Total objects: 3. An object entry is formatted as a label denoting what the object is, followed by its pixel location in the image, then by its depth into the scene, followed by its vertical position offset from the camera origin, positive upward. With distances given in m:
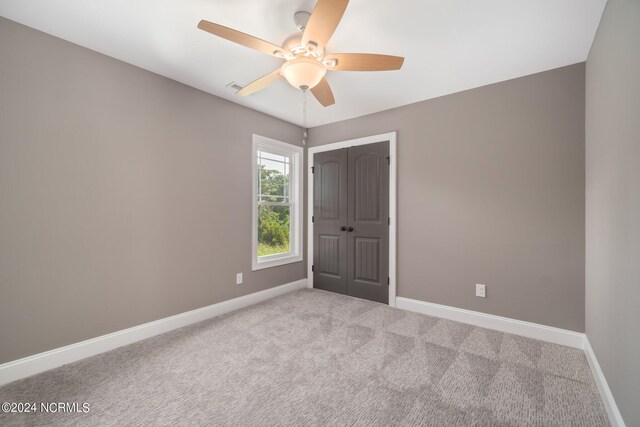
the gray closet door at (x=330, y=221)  3.93 -0.12
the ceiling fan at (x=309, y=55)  1.54 +1.01
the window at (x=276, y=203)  3.69 +0.14
